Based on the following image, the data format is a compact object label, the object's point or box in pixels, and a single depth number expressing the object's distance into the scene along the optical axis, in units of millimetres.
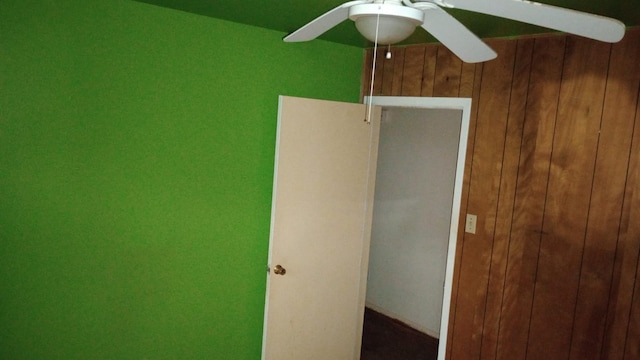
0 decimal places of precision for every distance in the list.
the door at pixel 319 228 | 2652
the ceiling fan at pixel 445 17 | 1075
